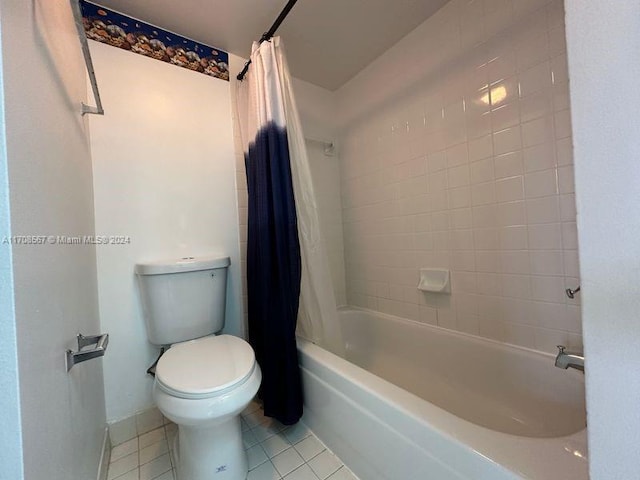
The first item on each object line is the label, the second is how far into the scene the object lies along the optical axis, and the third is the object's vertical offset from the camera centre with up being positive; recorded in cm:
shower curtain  115 -3
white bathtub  59 -61
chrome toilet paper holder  64 -25
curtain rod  100 +96
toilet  81 -43
